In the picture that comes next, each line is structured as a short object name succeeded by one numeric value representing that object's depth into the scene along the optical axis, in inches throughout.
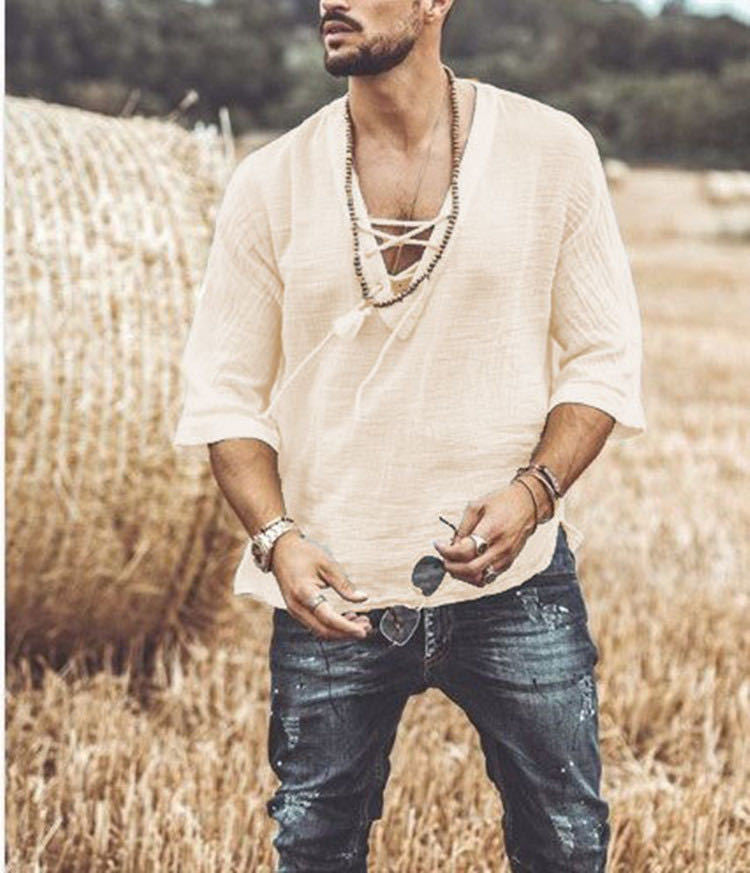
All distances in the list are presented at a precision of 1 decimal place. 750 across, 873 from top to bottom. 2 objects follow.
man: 156.9
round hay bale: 222.5
